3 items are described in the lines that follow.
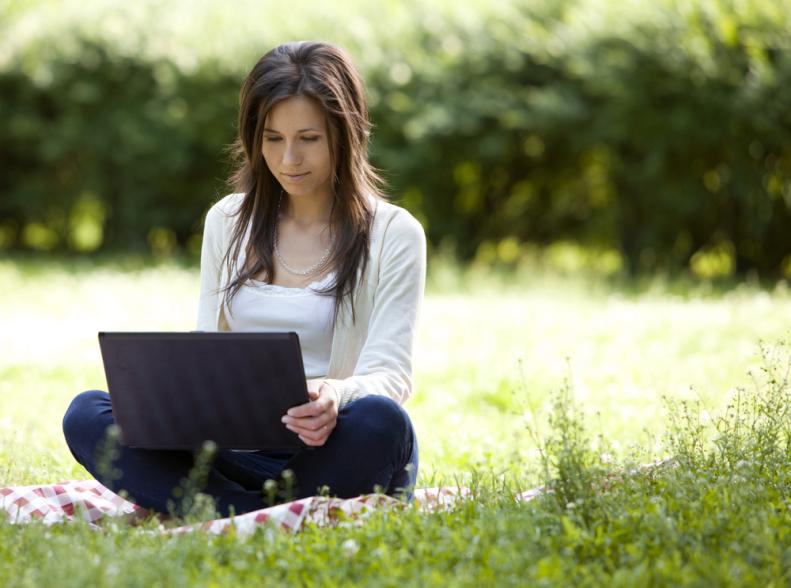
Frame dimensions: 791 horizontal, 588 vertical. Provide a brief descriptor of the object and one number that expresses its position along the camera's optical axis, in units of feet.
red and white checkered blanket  22.22
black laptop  21.57
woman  23.71
